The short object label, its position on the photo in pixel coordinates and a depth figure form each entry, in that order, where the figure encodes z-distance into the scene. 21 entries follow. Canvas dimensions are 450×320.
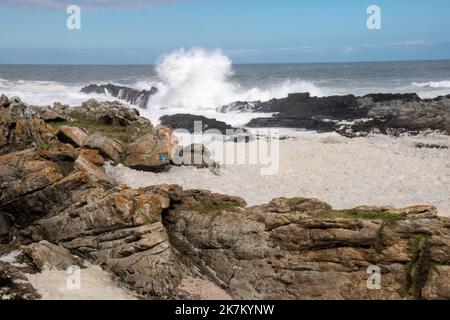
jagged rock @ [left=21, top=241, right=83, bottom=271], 11.62
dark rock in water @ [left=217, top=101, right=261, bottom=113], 41.81
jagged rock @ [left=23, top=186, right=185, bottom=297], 11.48
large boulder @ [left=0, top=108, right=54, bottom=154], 15.70
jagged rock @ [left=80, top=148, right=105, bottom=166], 15.67
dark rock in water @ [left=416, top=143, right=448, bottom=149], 23.33
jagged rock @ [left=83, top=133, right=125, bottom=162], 16.28
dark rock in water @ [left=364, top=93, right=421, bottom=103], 35.88
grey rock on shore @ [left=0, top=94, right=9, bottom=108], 17.81
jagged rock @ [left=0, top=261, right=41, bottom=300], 10.28
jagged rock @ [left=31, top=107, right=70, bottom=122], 18.49
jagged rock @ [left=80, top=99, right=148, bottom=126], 19.48
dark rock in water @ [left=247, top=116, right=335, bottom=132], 31.27
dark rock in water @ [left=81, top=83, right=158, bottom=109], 48.47
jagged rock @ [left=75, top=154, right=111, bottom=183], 14.15
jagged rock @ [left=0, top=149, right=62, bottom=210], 13.56
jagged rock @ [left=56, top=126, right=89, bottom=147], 16.27
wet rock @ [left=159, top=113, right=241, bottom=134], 30.02
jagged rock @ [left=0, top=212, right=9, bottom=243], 13.33
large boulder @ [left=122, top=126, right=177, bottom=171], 16.28
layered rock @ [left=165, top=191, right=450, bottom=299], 10.61
